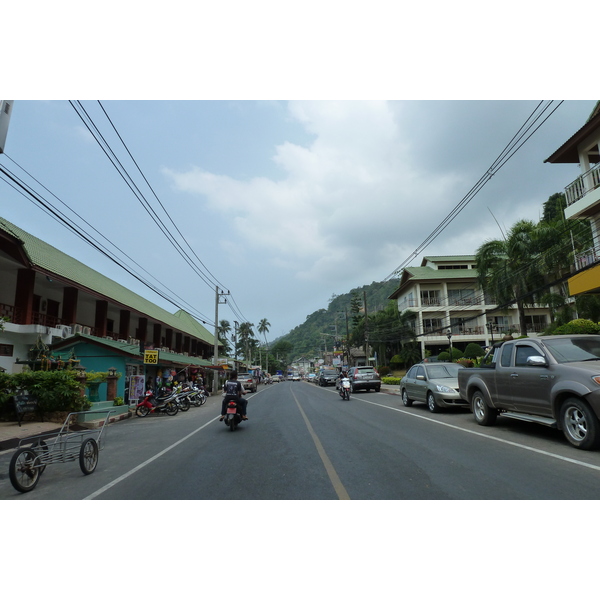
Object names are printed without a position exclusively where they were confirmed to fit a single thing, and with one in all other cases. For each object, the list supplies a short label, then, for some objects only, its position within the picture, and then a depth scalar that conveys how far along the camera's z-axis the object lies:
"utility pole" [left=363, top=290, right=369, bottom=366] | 41.63
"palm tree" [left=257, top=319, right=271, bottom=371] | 122.44
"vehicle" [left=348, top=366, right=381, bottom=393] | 27.62
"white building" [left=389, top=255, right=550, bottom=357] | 47.16
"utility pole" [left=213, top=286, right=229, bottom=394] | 36.88
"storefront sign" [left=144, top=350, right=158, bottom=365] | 21.12
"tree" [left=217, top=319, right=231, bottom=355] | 87.25
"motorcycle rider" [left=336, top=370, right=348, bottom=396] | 20.76
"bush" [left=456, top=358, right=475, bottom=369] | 24.98
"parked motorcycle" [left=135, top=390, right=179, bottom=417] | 18.08
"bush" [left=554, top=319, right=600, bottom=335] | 17.58
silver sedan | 12.68
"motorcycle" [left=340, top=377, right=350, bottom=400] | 20.36
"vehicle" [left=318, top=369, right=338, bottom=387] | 43.94
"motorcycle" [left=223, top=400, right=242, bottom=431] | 11.28
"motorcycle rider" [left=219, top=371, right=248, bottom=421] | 11.56
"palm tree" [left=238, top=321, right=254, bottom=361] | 97.00
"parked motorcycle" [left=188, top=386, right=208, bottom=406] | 22.57
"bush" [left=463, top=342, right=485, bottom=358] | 35.12
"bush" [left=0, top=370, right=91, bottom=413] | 13.59
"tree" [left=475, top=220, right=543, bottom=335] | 27.31
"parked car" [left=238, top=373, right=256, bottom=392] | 36.84
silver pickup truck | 6.55
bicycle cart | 5.87
